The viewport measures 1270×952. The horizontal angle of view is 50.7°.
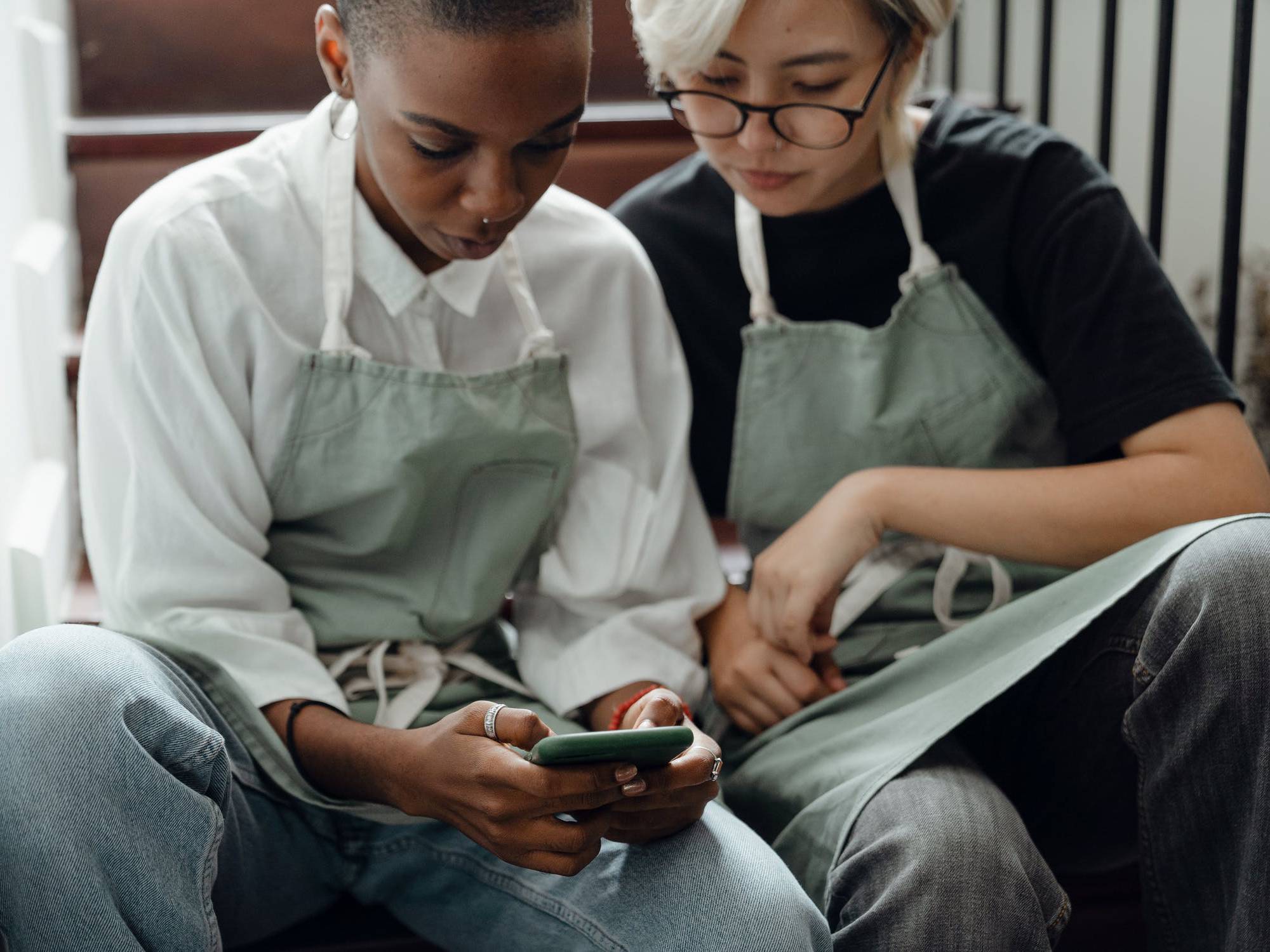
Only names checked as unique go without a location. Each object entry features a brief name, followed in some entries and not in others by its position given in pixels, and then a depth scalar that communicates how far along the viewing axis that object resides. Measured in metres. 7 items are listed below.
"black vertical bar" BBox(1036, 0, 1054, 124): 1.68
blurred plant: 2.09
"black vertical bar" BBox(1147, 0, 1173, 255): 1.46
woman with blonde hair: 0.97
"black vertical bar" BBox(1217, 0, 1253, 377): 1.36
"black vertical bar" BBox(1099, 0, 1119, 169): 1.57
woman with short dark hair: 0.85
